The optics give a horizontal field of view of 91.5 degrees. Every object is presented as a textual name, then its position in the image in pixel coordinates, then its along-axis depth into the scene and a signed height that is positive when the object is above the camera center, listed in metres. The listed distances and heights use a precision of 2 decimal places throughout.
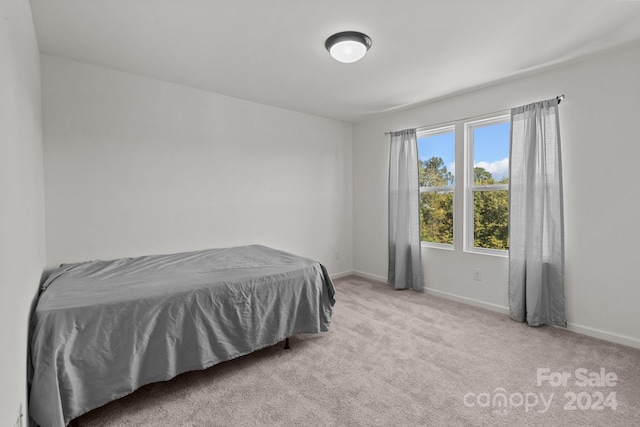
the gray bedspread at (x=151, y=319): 1.62 -0.71
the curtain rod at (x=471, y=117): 2.82 +1.02
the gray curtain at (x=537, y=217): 2.88 -0.10
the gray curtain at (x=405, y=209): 4.05 -0.02
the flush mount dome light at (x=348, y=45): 2.24 +1.20
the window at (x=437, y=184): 3.90 +0.30
